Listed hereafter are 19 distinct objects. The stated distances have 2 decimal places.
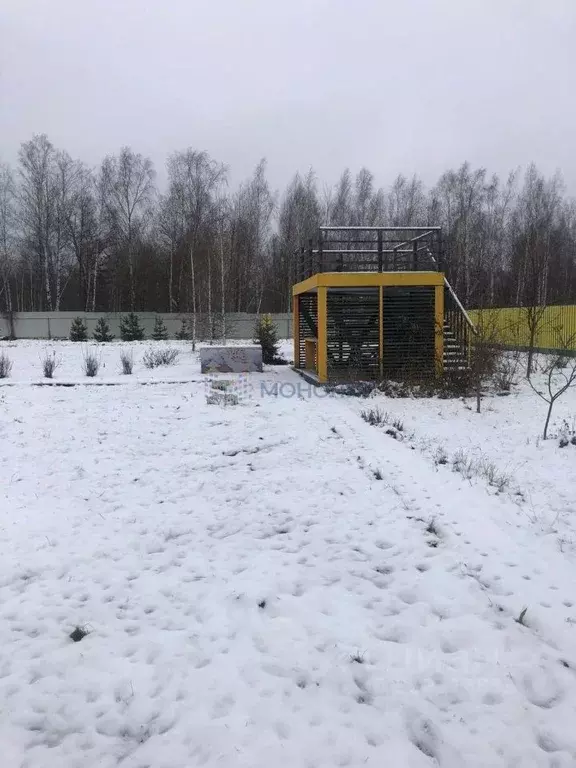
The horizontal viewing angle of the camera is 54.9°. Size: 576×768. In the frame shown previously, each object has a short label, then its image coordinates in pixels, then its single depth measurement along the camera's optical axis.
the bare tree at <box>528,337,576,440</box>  9.45
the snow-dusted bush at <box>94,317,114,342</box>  30.38
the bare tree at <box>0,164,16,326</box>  35.19
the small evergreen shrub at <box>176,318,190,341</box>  32.59
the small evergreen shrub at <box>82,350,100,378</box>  15.53
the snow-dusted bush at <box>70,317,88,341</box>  29.73
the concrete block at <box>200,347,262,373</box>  16.52
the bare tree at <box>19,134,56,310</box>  34.66
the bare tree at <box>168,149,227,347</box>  36.12
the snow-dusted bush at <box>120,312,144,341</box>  31.31
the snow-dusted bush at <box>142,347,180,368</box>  18.24
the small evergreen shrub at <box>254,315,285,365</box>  19.55
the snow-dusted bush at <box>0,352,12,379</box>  15.52
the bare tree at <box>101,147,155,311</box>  37.59
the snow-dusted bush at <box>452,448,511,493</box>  5.71
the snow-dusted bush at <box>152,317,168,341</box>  31.39
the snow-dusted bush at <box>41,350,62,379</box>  15.12
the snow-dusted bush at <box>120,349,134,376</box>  15.98
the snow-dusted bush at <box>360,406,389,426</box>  8.93
